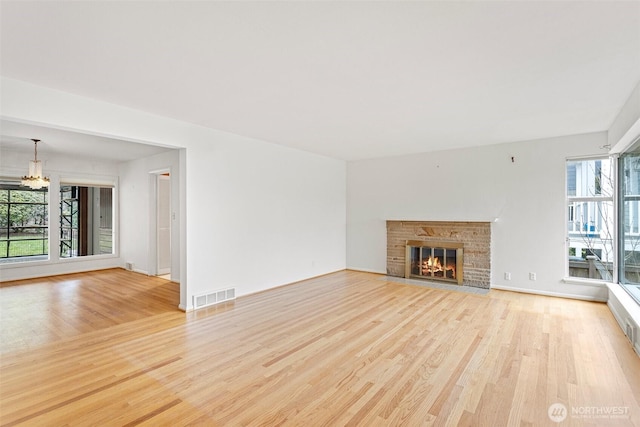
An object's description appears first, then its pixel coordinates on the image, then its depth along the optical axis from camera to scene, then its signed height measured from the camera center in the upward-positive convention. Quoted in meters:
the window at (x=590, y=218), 4.80 -0.06
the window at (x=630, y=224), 3.74 -0.12
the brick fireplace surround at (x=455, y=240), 5.72 -0.50
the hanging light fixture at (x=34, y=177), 5.87 +0.67
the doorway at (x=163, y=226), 6.97 -0.27
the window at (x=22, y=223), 6.74 -0.20
